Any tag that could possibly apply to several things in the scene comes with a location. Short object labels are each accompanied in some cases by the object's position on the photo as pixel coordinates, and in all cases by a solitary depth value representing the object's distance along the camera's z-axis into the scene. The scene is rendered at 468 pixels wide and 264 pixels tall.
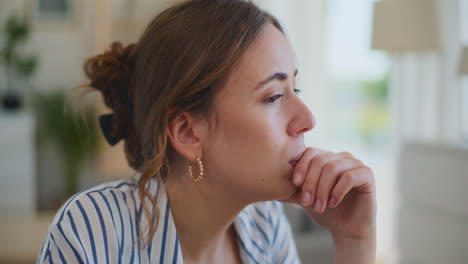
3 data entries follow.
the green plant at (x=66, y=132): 4.42
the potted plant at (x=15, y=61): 4.21
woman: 1.09
